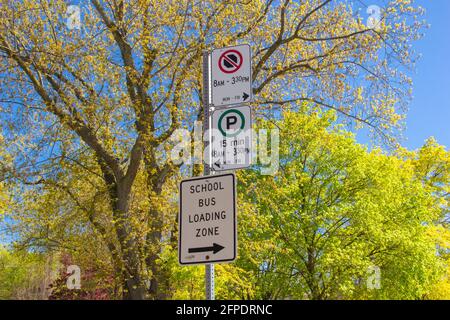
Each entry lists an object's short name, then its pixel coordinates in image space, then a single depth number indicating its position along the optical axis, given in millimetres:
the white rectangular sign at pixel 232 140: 4934
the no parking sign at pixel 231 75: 5109
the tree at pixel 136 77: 13727
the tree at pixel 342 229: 24500
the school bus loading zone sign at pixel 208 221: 4613
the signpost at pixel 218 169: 4660
